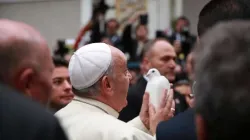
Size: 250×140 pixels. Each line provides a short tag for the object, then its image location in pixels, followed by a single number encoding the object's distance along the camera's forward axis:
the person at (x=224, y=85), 2.11
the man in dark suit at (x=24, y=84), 2.35
